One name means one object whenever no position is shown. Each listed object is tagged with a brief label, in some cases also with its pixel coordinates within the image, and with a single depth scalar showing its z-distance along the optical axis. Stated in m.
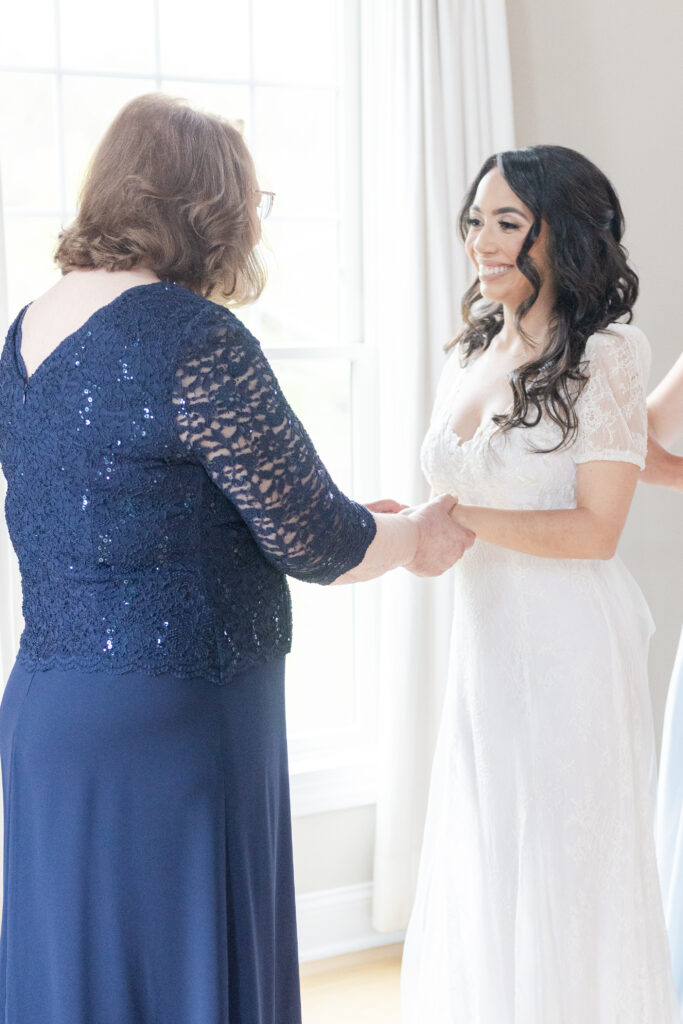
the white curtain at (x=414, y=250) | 2.79
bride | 1.93
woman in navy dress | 1.40
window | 2.71
